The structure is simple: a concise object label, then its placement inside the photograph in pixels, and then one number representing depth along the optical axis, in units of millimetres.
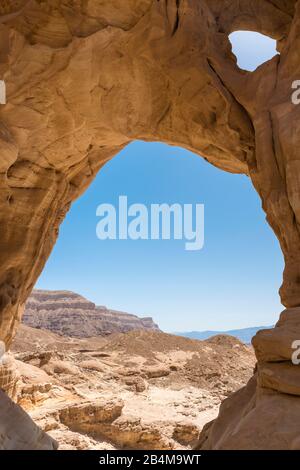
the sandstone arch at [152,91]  7469
